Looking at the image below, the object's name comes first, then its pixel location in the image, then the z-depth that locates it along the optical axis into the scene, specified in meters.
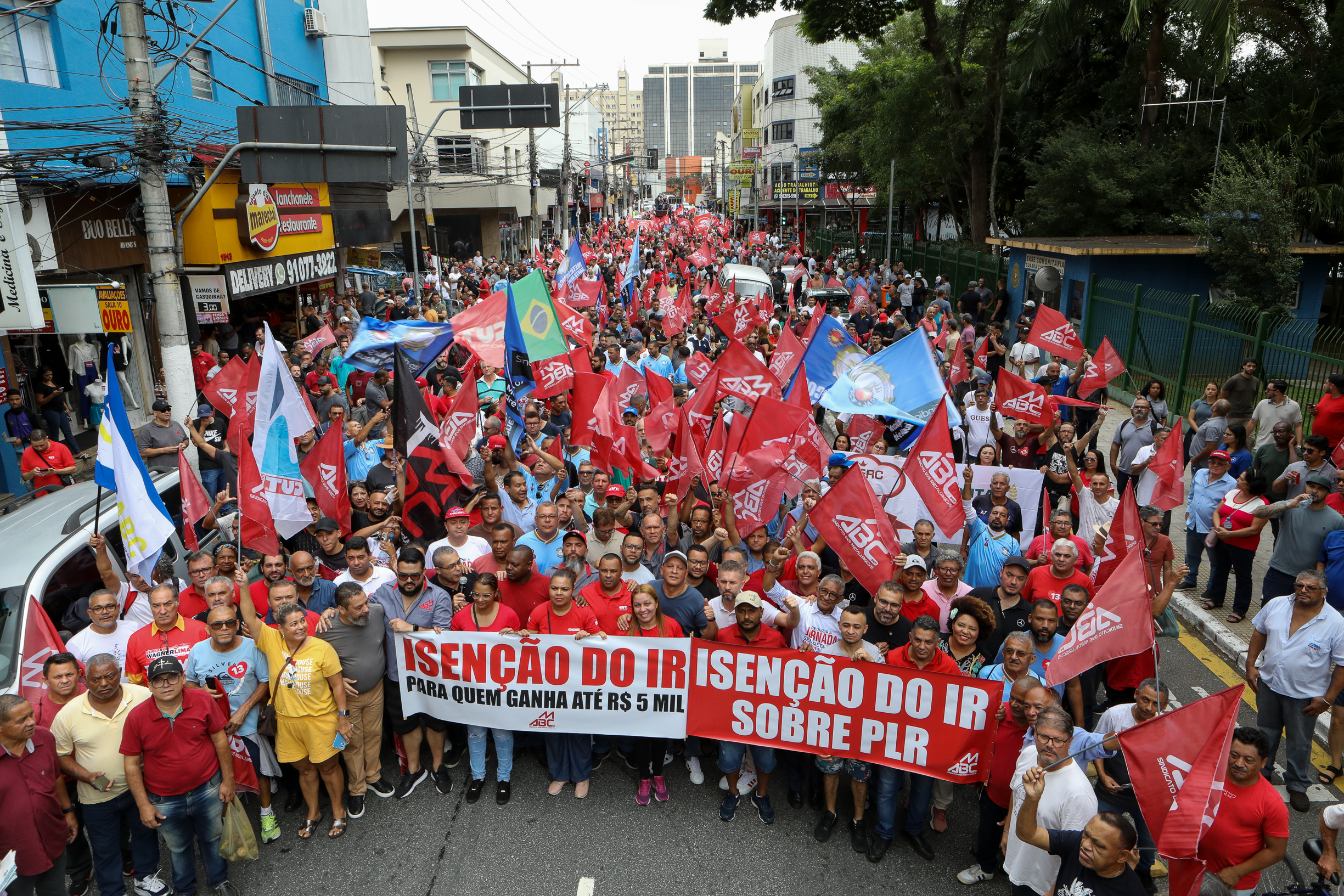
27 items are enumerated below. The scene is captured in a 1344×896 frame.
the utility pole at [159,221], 10.05
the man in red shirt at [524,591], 6.57
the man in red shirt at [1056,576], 6.23
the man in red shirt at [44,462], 9.36
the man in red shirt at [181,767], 4.92
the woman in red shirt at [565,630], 6.03
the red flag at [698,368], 13.04
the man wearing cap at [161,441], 9.66
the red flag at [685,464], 8.55
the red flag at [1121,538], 5.93
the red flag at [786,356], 11.67
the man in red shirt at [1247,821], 4.30
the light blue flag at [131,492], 6.12
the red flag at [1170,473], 8.03
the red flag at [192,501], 6.93
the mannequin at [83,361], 14.27
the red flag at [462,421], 8.56
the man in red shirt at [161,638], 5.61
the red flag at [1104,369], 10.87
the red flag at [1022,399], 9.95
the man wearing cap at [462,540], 7.00
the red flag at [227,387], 9.66
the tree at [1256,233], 16.41
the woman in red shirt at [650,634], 5.88
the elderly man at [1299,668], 5.59
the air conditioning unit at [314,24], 24.02
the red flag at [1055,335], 12.26
